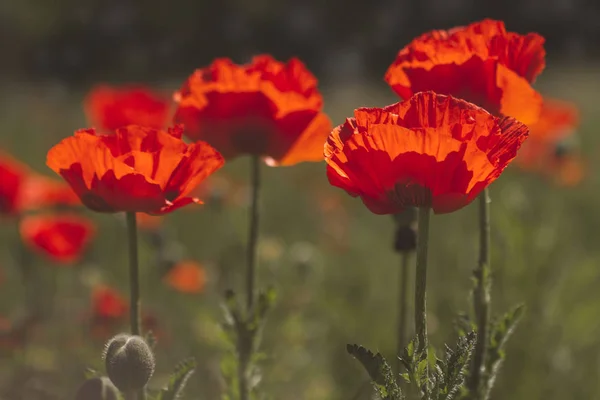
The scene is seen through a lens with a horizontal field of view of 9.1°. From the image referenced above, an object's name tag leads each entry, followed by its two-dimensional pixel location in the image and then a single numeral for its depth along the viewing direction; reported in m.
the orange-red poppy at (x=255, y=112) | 2.40
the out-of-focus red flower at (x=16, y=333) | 2.88
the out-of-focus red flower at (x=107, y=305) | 3.16
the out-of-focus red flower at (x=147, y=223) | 3.81
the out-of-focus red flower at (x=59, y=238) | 3.12
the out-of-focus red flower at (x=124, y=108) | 3.15
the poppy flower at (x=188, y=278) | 3.63
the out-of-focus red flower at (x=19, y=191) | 2.90
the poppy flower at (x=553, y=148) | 3.82
